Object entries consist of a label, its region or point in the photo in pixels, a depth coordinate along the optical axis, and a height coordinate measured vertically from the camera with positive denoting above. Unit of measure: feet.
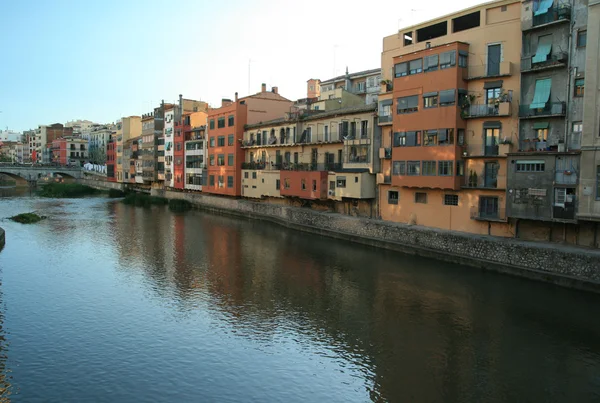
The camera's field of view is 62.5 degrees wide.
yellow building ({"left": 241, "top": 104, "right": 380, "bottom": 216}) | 122.72 +3.70
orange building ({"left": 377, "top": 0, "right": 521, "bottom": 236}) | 92.73 +11.59
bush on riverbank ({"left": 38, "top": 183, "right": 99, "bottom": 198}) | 262.67 -12.28
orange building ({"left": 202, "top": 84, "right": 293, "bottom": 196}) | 177.68 +16.41
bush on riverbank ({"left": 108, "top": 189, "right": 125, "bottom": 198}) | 268.62 -13.28
